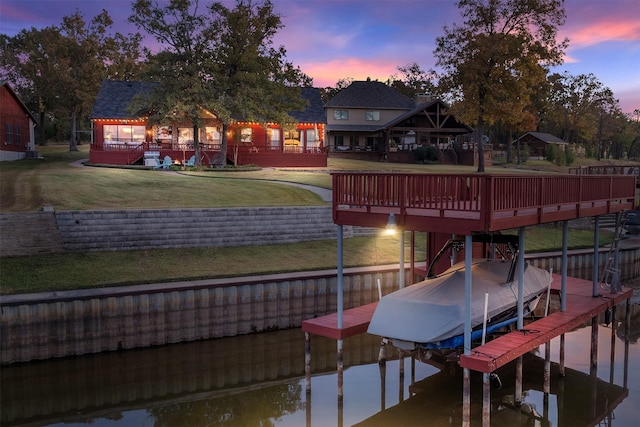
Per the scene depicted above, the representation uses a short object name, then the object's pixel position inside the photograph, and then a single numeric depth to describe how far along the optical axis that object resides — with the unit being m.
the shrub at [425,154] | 63.12
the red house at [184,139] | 49.09
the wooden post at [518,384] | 14.27
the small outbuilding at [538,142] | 86.12
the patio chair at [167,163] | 45.15
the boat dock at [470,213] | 12.20
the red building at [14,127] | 47.62
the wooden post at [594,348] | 17.00
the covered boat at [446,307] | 13.36
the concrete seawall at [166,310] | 16.25
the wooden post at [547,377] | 15.24
